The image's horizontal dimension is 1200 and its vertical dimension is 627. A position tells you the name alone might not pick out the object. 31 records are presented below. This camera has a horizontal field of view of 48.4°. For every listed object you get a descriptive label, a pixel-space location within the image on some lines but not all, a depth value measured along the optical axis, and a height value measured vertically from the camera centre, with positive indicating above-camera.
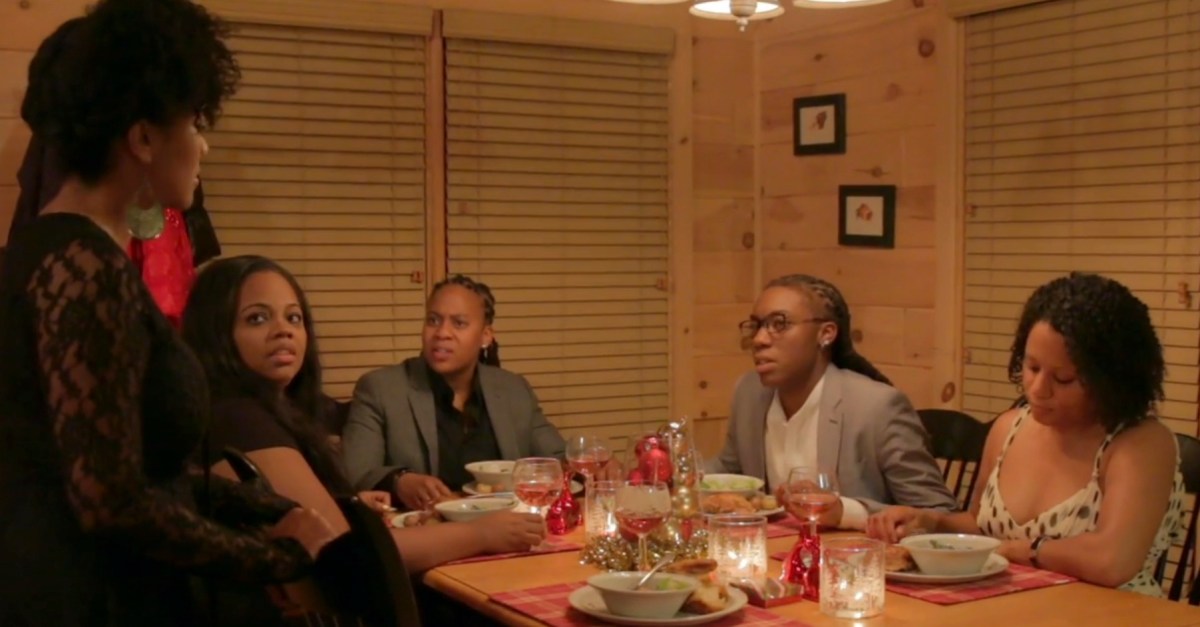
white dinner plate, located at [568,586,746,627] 2.04 -0.55
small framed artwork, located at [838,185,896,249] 4.41 +0.14
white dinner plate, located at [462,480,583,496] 3.02 -0.54
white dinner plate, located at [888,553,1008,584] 2.27 -0.55
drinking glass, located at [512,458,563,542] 2.70 -0.46
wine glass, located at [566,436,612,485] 2.95 -0.44
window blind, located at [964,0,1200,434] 3.54 +0.26
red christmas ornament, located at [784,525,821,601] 2.27 -0.53
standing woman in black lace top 1.50 -0.13
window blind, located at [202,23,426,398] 4.04 +0.25
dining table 2.09 -0.57
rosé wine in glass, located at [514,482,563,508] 2.71 -0.48
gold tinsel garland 2.44 -0.54
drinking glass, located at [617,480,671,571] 2.34 -0.44
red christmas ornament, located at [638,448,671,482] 2.84 -0.44
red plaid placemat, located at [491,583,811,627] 2.09 -0.57
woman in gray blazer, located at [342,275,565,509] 3.57 -0.42
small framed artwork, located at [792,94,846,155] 4.59 +0.46
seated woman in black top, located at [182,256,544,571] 2.28 -0.25
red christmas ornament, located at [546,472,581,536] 2.80 -0.54
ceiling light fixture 2.74 +0.53
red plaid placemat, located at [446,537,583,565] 2.55 -0.58
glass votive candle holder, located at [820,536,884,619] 2.11 -0.51
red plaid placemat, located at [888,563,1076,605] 2.21 -0.56
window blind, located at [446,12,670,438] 4.40 +0.15
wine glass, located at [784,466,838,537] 2.29 -0.41
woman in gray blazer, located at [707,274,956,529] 3.02 -0.37
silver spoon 2.11 -0.51
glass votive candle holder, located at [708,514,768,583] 2.33 -0.51
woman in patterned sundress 2.42 -0.36
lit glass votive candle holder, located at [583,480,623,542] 2.65 -0.51
